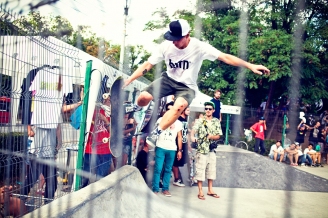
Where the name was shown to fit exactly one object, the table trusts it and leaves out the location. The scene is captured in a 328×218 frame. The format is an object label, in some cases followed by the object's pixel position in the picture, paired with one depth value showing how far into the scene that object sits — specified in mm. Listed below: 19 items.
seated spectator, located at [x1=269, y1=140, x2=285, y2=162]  6668
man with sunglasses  3326
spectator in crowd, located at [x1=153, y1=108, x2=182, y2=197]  3232
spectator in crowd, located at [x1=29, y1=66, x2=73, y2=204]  2084
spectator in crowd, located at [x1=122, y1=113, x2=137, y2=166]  3348
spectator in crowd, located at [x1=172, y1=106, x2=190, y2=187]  3604
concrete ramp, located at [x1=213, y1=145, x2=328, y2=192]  4422
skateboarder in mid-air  2475
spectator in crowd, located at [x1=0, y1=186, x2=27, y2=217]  1700
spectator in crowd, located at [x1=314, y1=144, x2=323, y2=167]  7133
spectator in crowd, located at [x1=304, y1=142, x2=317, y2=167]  6957
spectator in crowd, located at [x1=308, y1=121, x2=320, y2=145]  7099
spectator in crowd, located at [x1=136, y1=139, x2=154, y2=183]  3574
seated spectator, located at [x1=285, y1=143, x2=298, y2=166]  6737
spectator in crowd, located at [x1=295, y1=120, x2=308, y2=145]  7196
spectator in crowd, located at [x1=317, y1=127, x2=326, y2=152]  7172
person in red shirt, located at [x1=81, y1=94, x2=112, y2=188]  2676
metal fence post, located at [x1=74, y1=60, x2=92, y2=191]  2451
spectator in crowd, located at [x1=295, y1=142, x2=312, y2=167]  6996
